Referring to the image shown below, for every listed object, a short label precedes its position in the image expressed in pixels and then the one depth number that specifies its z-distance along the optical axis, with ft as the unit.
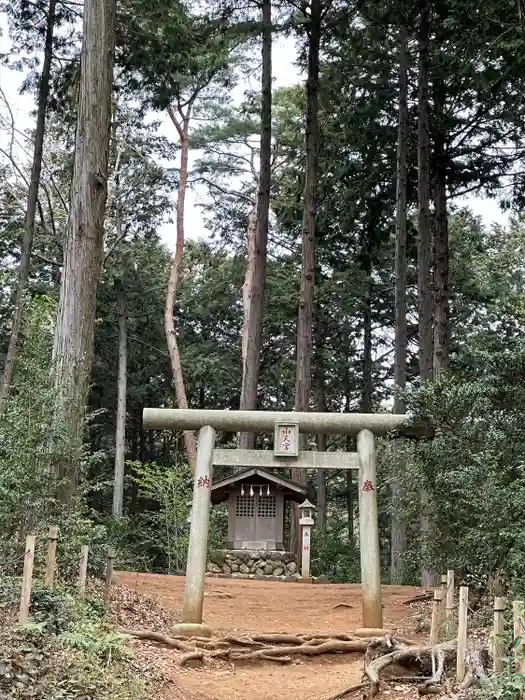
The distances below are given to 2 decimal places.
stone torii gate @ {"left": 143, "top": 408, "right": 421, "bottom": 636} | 31.04
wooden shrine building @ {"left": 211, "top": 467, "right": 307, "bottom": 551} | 58.08
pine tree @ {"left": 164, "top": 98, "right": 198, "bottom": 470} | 76.02
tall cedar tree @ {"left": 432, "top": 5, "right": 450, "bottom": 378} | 55.16
